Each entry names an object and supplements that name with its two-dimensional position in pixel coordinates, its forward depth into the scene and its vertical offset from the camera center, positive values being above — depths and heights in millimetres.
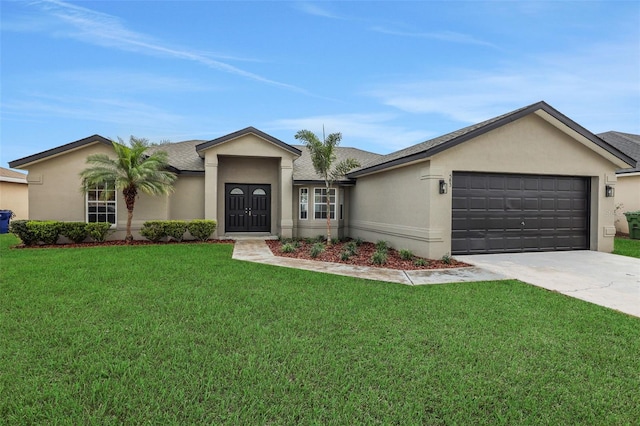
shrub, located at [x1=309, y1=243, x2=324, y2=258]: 9656 -1393
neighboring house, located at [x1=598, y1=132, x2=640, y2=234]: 16516 +705
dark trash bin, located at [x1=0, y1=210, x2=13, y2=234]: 16875 -953
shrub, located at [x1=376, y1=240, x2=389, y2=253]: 10984 -1440
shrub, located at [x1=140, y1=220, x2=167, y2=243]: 12219 -986
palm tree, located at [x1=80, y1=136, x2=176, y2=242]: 11406 +1090
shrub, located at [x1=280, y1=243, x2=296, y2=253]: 10522 -1426
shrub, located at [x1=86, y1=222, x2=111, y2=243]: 11782 -967
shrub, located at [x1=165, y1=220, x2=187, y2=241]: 12441 -934
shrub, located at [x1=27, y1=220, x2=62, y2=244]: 11188 -931
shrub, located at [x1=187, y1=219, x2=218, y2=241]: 12727 -940
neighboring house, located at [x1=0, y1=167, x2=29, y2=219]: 19312 +577
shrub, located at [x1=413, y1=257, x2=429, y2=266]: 8617 -1512
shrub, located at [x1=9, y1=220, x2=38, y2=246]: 11125 -962
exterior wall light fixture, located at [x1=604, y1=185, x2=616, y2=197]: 11047 +528
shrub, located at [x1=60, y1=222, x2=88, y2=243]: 11555 -973
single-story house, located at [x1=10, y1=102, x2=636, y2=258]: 9836 +615
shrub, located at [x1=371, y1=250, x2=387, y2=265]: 8648 -1423
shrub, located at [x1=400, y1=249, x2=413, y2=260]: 9484 -1438
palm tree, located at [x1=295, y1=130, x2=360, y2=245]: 11953 +2019
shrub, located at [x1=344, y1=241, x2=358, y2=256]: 10375 -1471
